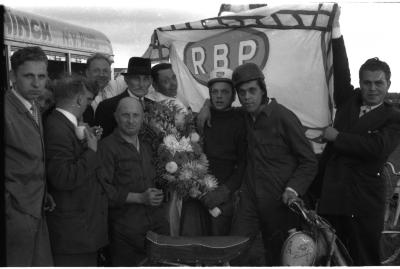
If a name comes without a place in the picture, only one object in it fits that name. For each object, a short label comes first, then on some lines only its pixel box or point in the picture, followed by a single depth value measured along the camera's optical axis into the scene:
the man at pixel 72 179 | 2.61
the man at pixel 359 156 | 3.04
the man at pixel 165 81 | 3.60
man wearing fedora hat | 3.35
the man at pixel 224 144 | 3.18
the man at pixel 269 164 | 2.99
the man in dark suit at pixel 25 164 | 2.48
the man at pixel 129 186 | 2.89
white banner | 3.29
